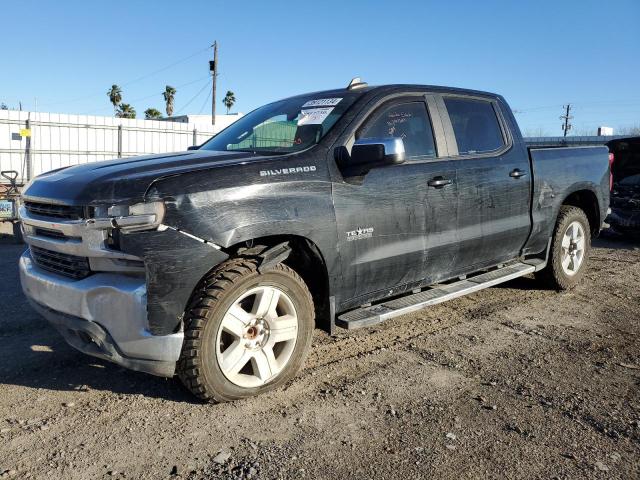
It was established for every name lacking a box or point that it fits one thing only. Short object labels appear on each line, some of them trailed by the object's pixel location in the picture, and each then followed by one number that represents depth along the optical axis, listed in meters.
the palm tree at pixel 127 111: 57.69
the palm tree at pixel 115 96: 60.03
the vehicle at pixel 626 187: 9.41
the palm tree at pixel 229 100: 62.94
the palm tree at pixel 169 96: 60.33
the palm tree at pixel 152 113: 56.47
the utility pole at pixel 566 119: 69.35
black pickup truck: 2.96
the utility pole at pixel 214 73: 34.75
